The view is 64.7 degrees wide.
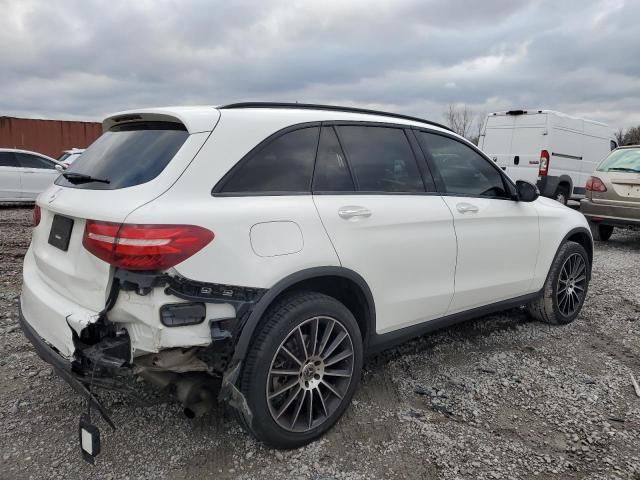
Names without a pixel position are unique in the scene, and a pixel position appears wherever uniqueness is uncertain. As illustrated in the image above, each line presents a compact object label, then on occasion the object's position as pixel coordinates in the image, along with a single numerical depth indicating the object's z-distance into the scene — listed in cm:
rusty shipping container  2259
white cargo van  1216
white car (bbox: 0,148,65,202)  1171
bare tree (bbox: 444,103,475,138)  4412
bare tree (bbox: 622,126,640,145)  4678
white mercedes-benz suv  218
